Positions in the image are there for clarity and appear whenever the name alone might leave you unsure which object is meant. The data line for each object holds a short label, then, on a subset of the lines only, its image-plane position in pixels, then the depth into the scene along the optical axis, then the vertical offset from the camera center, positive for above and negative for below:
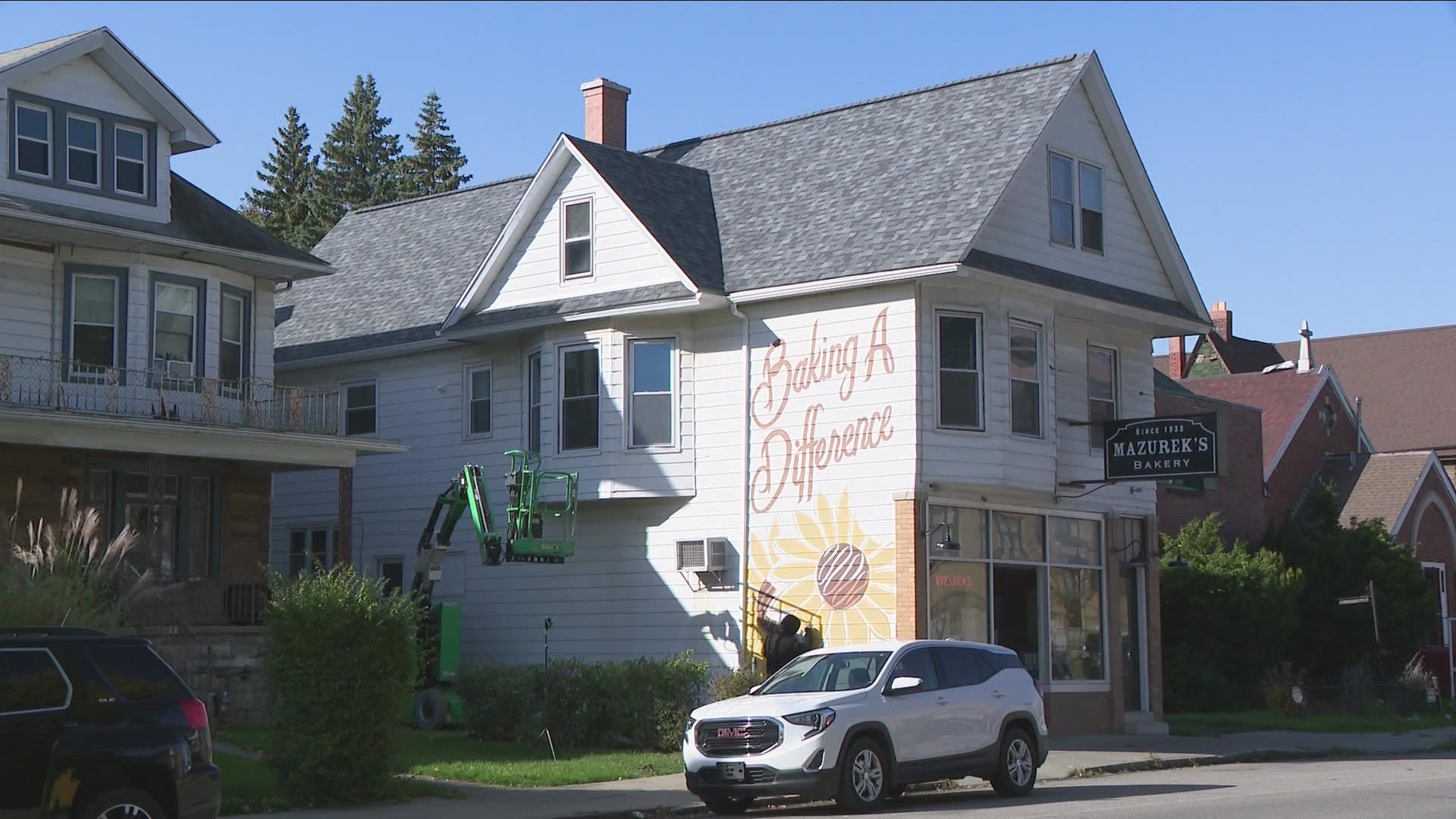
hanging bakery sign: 23.55 +1.49
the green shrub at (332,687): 16.20 -1.36
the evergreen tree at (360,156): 68.06 +16.73
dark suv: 11.12 -1.27
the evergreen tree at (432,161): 68.88 +16.61
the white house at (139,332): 23.59 +3.33
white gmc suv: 15.70 -1.78
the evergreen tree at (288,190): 67.50 +15.19
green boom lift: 25.09 +0.19
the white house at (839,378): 23.67 +2.68
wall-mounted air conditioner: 25.00 -0.08
